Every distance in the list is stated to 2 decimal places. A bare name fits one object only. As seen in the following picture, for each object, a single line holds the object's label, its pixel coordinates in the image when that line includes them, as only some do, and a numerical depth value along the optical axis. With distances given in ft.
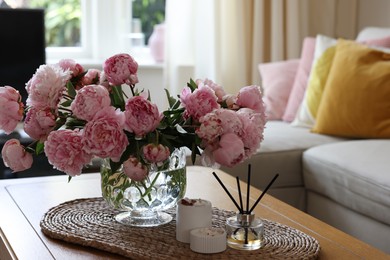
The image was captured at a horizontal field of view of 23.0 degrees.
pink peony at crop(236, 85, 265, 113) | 6.52
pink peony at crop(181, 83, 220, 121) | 6.33
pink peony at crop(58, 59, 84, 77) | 6.69
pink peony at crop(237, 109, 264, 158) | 6.34
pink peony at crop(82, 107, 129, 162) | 6.04
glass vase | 6.58
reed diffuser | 6.37
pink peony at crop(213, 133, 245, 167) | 6.21
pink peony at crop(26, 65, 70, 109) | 6.36
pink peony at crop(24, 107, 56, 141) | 6.33
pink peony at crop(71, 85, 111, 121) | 6.09
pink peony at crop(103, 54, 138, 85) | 6.35
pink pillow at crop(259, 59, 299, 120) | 12.84
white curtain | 14.29
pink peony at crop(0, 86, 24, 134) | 6.34
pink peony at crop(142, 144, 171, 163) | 6.19
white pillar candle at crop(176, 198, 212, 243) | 6.43
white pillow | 12.12
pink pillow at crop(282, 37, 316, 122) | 12.57
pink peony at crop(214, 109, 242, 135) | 6.25
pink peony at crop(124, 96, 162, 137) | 6.18
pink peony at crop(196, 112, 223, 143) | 6.22
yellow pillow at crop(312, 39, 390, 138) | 11.09
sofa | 9.36
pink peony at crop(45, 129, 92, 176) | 6.12
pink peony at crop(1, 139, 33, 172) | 6.39
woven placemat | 6.22
